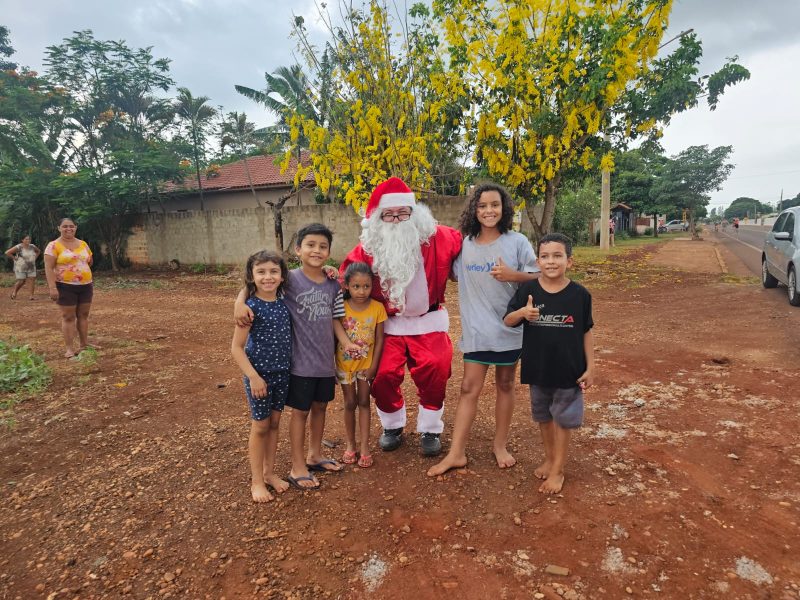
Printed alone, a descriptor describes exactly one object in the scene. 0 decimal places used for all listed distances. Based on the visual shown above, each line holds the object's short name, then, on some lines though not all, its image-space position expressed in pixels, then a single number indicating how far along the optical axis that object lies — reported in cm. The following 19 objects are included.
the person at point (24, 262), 1034
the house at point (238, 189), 1881
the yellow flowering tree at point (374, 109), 826
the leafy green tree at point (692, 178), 3294
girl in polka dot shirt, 256
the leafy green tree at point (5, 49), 2062
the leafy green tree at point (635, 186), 3294
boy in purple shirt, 273
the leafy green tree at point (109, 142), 1495
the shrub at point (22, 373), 446
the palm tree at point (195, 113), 1852
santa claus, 300
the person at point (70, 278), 547
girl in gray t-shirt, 281
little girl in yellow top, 286
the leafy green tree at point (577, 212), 2247
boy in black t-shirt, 250
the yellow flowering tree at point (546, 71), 863
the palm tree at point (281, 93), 1764
